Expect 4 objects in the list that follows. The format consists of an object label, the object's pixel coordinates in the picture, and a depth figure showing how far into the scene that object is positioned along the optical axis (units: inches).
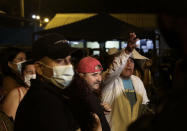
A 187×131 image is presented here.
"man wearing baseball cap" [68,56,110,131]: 106.0
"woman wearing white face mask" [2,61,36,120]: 136.1
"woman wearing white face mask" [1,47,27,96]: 156.4
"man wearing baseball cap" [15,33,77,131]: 81.7
